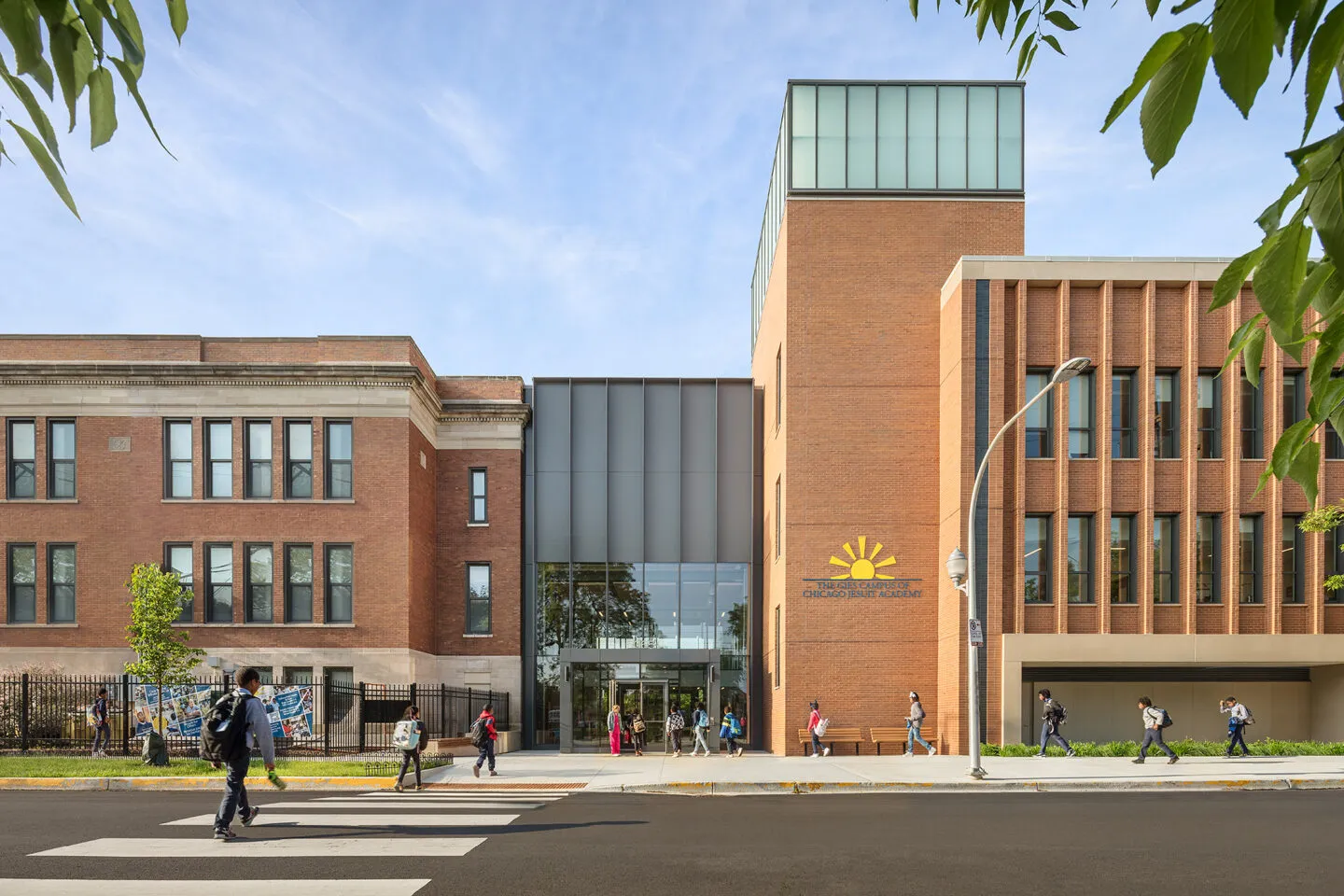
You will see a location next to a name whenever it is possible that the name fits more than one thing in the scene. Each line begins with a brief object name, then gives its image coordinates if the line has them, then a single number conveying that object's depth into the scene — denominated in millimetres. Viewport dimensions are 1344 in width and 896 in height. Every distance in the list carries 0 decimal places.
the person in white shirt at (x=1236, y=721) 28766
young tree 28578
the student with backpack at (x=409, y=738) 20828
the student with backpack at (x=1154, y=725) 27359
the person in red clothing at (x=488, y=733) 25234
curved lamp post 23406
